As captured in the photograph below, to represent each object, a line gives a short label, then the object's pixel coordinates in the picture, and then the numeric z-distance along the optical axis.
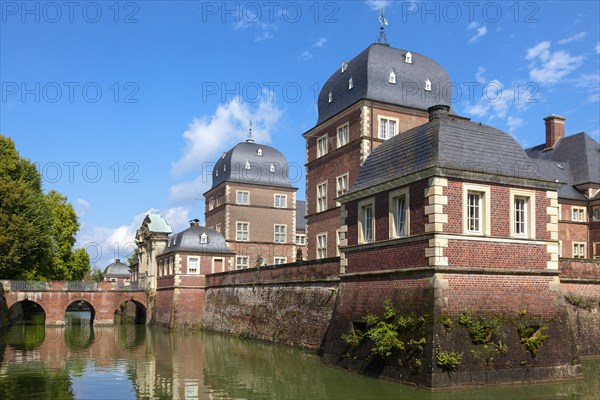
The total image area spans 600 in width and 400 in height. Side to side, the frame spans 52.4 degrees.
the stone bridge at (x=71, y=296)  41.41
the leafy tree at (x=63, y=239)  49.85
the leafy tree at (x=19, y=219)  37.62
